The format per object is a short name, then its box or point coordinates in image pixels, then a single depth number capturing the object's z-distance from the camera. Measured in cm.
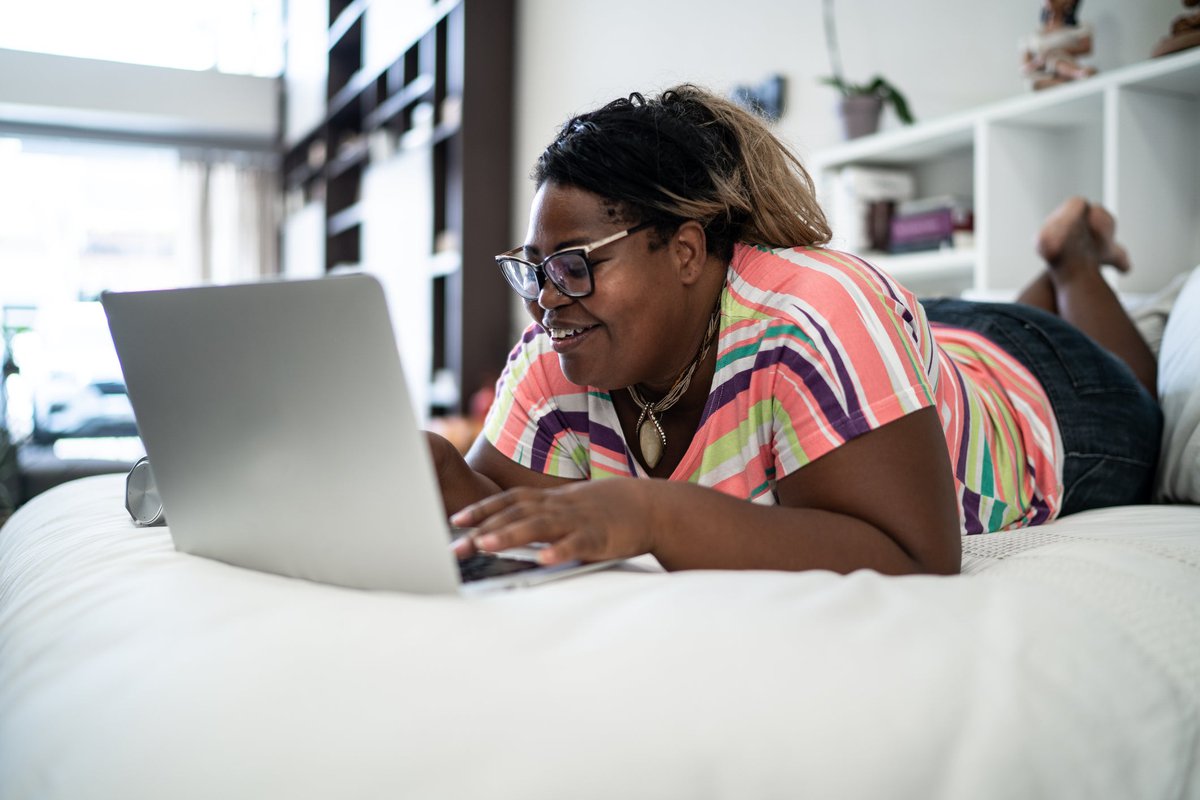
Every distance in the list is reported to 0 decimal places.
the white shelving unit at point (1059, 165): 197
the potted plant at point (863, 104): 259
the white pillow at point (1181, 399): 146
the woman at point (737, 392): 79
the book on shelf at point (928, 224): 237
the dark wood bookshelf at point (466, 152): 433
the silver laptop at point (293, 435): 61
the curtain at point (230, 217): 812
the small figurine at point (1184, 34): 186
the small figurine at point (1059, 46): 210
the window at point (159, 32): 711
